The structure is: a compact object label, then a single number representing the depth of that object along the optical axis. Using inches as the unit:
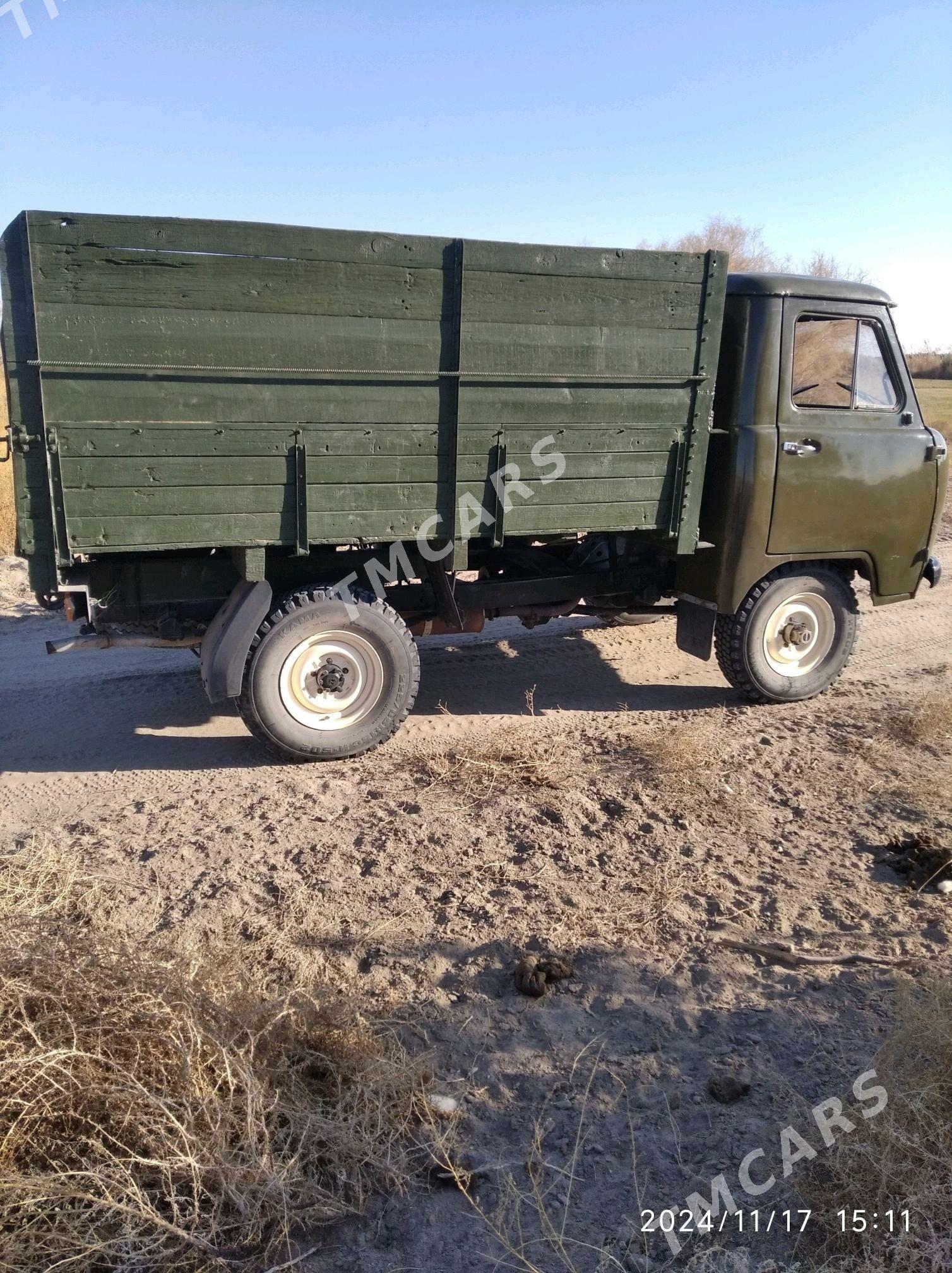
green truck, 171.0
